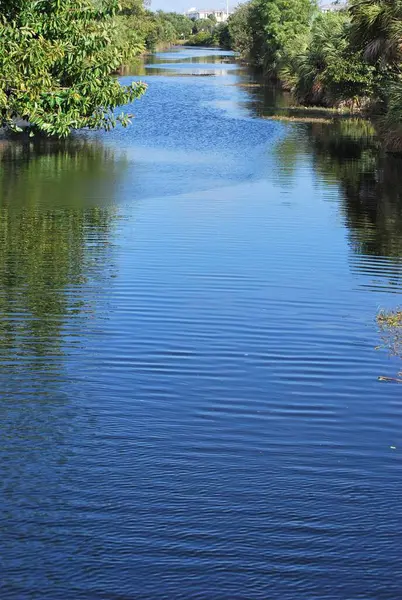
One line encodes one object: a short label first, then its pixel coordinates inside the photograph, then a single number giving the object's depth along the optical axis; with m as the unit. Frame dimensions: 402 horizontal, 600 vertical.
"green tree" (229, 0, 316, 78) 80.62
